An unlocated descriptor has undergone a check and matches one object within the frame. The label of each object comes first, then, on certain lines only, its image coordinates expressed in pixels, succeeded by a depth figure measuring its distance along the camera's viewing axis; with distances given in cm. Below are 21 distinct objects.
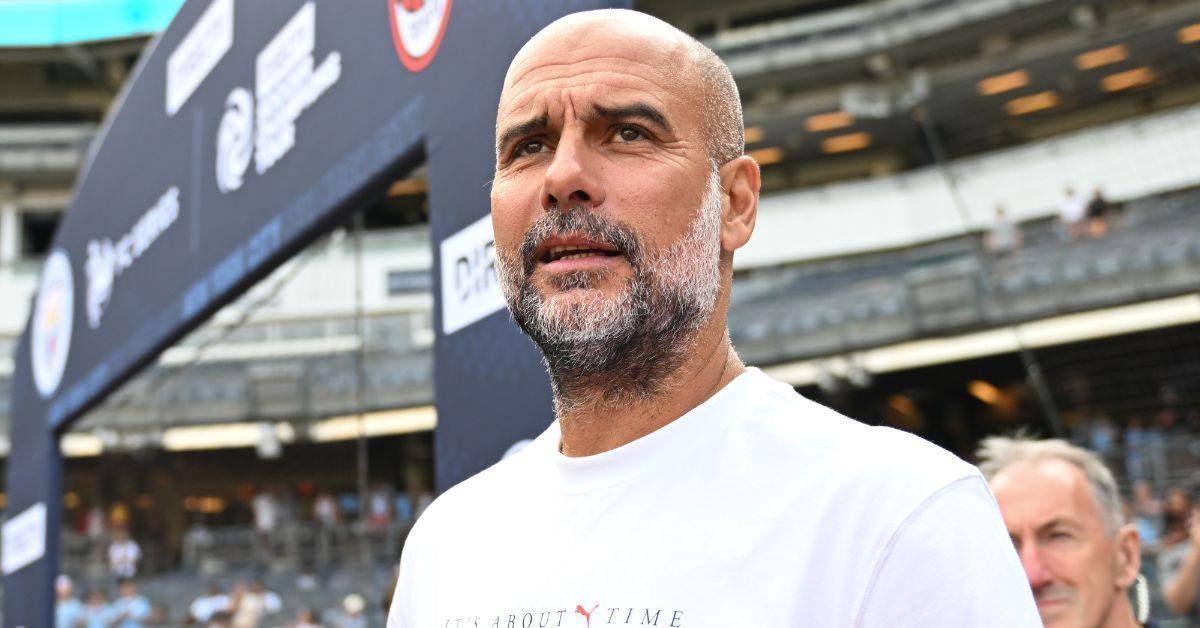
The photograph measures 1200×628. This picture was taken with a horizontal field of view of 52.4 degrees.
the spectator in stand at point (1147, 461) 999
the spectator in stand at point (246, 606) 995
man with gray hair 206
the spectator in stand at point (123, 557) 1413
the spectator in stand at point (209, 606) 1071
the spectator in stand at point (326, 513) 1474
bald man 94
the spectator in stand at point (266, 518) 1444
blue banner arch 236
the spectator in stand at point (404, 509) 1447
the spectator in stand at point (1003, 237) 1580
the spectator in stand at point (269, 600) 1095
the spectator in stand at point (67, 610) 1023
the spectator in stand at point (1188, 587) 375
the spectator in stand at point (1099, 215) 1530
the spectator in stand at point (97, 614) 1129
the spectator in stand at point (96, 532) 1509
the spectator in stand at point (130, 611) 1155
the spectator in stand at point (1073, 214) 1599
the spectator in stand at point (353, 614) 1039
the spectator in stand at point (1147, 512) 862
